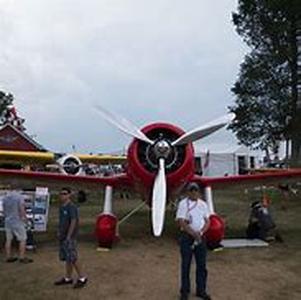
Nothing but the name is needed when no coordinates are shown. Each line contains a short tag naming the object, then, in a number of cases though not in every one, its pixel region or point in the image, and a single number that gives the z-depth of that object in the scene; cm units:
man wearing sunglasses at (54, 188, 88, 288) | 479
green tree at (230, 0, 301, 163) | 1723
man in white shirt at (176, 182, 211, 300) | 429
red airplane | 641
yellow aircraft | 1388
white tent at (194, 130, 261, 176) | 2252
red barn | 2059
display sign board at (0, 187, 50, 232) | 721
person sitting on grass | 704
